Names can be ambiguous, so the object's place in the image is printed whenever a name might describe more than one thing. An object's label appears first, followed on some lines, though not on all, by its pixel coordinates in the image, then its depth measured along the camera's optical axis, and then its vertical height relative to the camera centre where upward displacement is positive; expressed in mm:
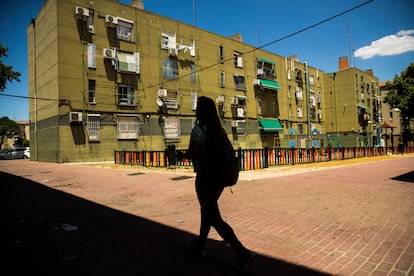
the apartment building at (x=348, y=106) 45812 +6070
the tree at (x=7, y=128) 56031 +4374
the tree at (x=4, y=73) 23948 +7190
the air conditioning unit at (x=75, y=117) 20047 +2308
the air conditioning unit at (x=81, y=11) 20375 +10905
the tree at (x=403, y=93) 33688 +6251
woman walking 2783 -361
